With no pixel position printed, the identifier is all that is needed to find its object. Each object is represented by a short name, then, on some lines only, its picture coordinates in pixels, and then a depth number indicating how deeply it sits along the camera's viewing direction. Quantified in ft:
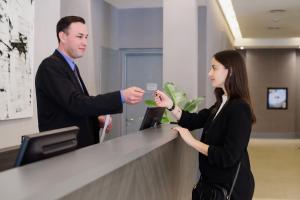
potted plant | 16.62
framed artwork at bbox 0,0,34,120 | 11.27
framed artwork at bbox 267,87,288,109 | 55.77
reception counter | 3.78
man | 7.37
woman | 7.75
